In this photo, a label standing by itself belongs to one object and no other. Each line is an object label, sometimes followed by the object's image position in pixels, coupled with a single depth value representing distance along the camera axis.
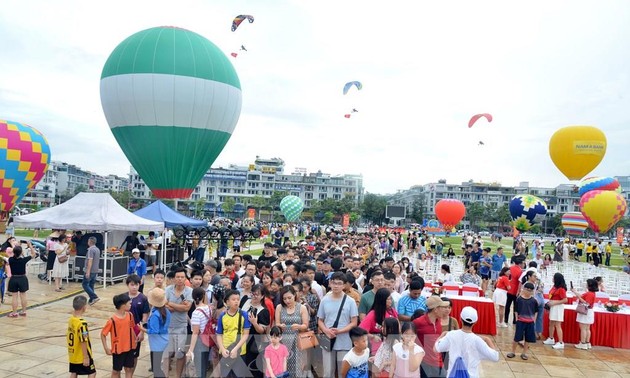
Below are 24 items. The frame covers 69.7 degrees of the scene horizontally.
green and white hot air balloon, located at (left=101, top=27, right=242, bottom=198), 24.27
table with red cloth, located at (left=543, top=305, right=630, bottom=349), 9.40
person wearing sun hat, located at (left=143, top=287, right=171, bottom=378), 5.71
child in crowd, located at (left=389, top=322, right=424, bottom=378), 4.68
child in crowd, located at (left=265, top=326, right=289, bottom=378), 5.06
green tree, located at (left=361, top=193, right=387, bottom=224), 112.81
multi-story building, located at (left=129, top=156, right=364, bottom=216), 119.44
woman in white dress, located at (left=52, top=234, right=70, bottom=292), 13.10
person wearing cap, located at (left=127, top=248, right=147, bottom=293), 10.94
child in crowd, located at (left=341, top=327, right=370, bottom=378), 4.80
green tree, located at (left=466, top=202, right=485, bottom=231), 112.94
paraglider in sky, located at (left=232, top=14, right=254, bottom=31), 29.56
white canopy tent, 13.35
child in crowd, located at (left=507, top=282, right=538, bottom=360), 8.11
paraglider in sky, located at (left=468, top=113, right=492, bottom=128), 32.34
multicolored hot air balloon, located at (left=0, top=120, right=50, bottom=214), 21.88
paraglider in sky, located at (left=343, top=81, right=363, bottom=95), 29.62
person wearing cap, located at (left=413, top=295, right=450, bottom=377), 5.27
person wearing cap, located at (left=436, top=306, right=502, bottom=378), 4.82
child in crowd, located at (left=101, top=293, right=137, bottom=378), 5.53
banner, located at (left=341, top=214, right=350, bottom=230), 44.28
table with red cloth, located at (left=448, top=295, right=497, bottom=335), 9.94
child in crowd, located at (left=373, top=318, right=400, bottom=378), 4.86
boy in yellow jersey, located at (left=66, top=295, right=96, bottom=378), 5.53
